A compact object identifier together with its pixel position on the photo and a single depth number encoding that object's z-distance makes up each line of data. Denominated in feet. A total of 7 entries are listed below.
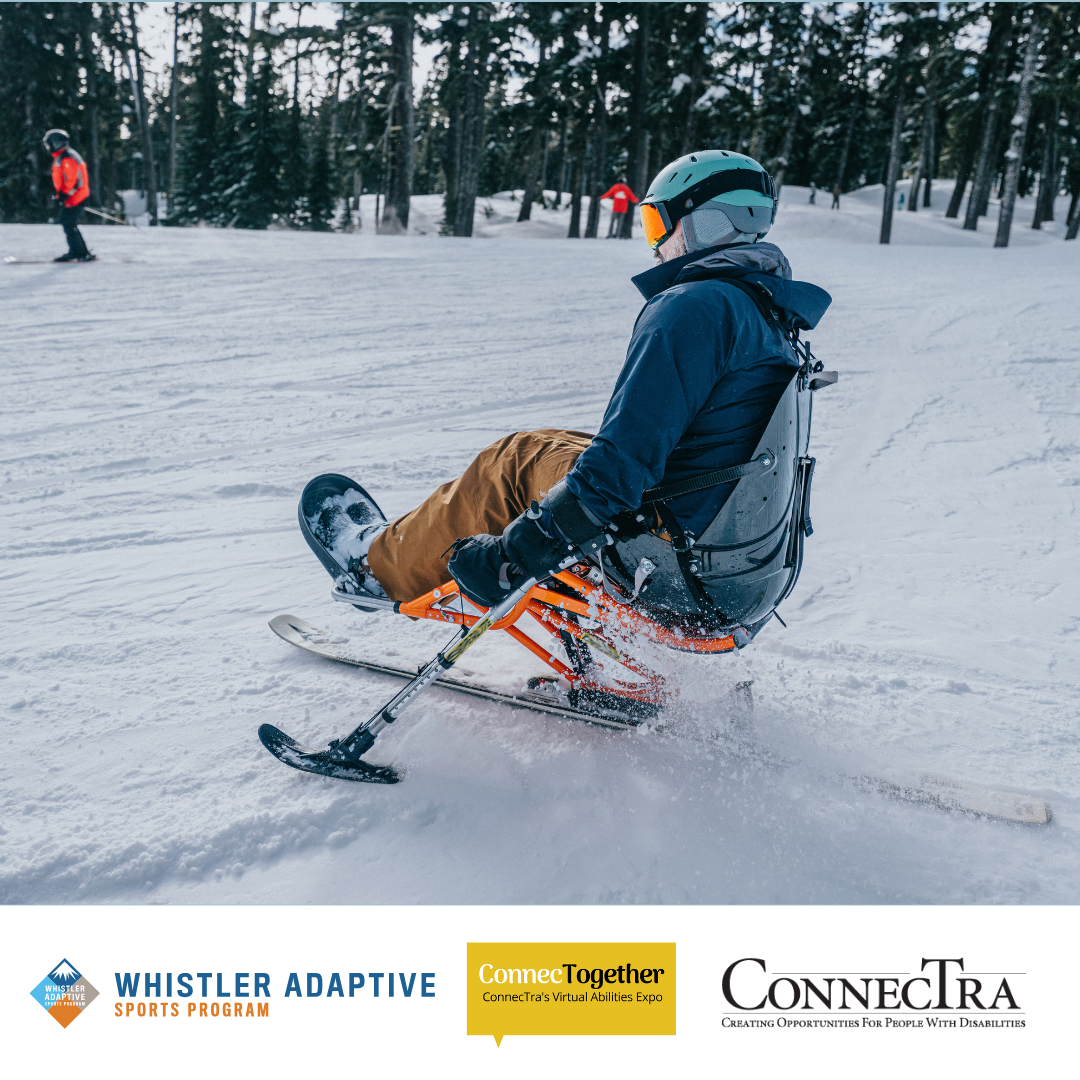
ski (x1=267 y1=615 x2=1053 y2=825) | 7.07
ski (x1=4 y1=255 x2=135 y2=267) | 34.42
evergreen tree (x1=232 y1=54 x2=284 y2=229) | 96.73
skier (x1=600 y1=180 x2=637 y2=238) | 63.26
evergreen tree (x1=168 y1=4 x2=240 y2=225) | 106.11
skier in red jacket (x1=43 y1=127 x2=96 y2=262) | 34.71
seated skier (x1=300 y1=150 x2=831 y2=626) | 5.99
